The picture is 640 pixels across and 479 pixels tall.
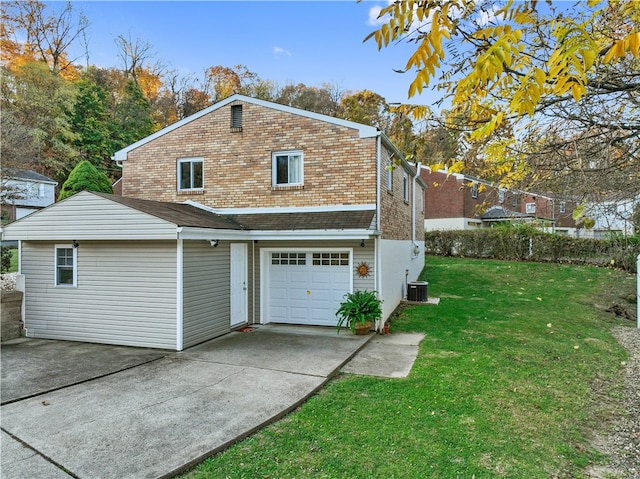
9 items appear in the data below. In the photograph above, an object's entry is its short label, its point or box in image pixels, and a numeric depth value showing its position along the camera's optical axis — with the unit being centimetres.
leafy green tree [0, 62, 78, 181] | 2647
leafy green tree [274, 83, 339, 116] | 3191
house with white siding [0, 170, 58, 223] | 2762
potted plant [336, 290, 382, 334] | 941
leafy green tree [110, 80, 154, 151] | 3234
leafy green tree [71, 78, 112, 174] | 2972
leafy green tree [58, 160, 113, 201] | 1584
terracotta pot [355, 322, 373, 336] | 948
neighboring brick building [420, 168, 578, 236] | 3020
